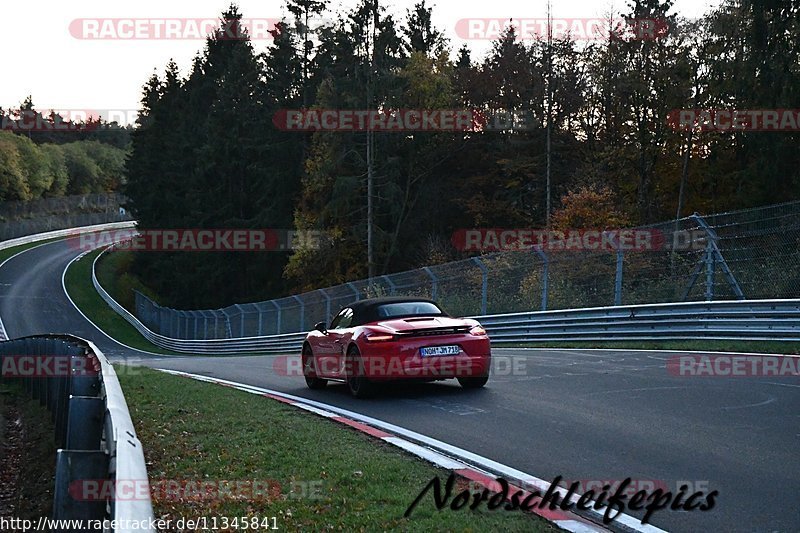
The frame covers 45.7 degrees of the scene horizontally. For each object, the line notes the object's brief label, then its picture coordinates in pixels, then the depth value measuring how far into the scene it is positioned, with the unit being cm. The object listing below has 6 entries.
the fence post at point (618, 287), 1950
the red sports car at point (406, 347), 1176
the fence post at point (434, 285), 2512
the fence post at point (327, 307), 3168
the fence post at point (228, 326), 4325
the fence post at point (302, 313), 3372
